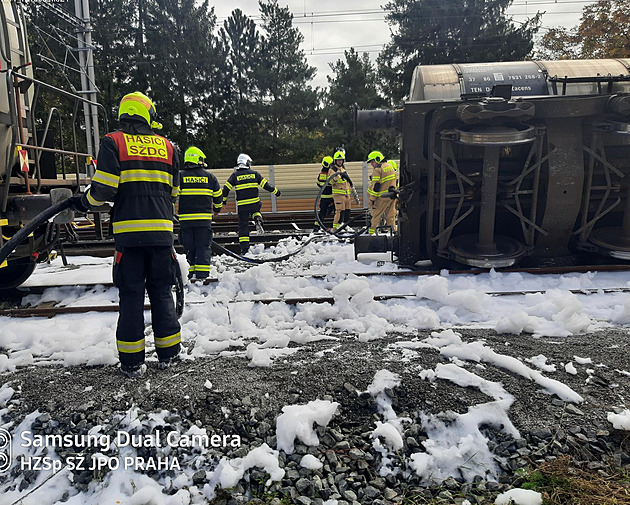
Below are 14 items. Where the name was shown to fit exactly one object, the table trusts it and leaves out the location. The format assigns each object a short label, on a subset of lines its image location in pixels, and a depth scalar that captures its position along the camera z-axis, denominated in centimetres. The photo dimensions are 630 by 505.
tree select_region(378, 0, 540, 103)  2673
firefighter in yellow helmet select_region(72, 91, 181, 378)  368
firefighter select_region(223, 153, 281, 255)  900
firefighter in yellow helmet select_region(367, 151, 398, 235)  962
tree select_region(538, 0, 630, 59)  2100
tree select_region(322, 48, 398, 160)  2922
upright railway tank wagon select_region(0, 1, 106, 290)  475
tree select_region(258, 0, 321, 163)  2962
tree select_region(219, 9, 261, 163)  3014
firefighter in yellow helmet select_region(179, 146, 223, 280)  691
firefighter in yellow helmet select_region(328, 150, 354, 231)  1106
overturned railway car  575
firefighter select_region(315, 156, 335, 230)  1166
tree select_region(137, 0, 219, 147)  2900
